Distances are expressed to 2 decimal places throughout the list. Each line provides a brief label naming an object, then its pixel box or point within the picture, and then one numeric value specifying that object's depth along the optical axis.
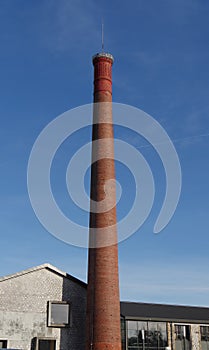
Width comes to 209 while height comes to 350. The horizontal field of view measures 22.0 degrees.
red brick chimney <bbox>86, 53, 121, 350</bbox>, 34.12
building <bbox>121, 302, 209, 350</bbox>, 38.47
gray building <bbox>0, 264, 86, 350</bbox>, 34.00
